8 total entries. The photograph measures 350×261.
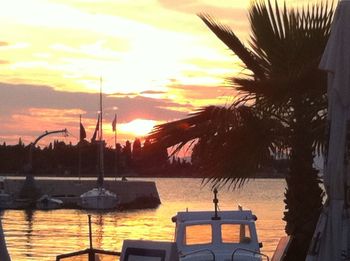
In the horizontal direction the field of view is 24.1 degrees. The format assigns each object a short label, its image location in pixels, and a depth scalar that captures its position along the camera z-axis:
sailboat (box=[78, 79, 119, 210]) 81.23
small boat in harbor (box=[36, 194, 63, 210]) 79.69
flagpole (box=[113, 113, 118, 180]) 101.56
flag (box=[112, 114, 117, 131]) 89.75
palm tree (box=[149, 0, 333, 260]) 12.80
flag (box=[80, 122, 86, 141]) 92.51
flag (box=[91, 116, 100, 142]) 85.06
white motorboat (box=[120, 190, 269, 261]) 15.73
